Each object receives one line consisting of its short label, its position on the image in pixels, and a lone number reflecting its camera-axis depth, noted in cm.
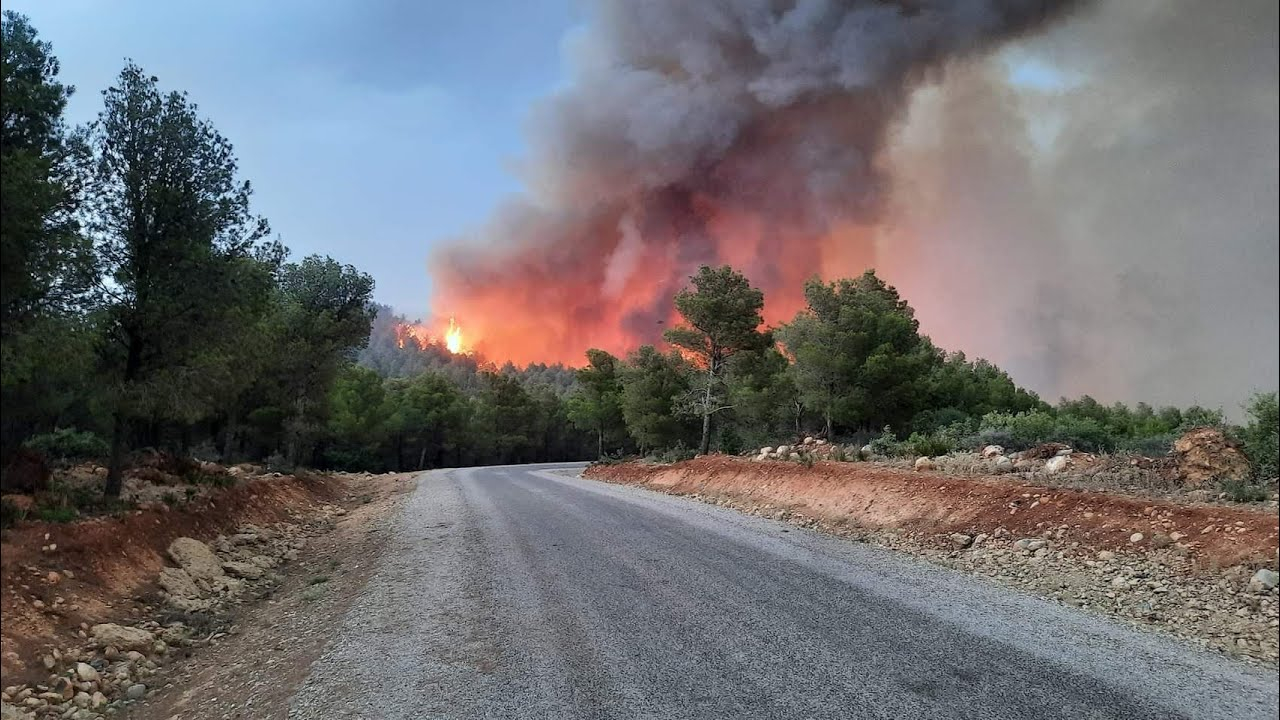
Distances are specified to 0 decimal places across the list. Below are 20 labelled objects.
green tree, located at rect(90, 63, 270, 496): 971
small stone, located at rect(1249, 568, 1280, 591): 524
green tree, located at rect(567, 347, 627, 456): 5378
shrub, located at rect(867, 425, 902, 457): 1557
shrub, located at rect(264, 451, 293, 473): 2145
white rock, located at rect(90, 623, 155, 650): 558
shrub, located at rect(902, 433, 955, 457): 1423
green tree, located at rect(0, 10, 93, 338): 575
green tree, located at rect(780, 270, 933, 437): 2678
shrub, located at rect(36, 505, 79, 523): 684
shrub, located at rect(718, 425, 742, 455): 2656
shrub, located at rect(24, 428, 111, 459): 1206
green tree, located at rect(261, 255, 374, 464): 2308
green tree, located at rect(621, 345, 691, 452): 3938
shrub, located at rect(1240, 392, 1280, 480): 803
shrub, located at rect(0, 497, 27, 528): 623
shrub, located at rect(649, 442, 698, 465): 2635
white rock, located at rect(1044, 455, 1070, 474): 1030
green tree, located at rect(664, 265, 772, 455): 2722
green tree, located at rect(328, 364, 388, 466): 4512
